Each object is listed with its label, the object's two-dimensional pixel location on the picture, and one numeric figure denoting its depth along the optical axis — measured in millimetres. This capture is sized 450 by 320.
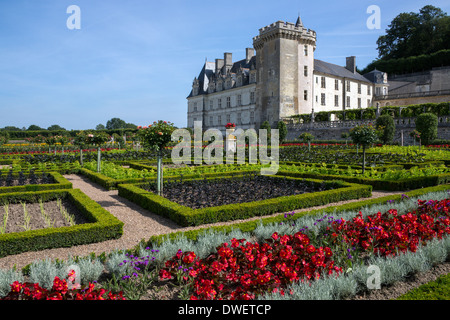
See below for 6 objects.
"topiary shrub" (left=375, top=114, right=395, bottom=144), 22781
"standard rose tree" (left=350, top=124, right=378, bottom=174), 11305
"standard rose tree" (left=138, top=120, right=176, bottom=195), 8039
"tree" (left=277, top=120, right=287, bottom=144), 28172
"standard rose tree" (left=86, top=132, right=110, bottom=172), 13555
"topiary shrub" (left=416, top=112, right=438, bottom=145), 21781
